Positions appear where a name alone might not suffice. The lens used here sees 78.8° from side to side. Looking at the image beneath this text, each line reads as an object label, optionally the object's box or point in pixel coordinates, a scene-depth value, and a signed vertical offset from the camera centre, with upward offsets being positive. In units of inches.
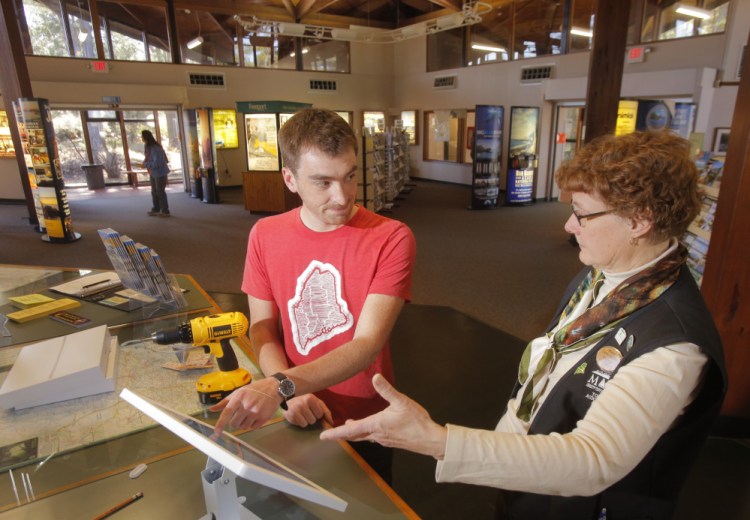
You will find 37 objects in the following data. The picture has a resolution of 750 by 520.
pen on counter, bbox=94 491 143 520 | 40.6 -32.3
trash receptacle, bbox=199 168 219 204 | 421.1 -43.2
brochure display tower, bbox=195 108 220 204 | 407.8 -15.1
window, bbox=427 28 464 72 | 491.8 +90.4
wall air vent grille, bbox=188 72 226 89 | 477.4 +58.8
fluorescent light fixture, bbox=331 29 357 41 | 355.3 +76.7
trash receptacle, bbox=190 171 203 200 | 435.2 -44.9
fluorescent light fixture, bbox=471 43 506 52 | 450.8 +84.2
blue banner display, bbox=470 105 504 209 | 376.8 -16.3
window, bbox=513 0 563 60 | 396.2 +90.1
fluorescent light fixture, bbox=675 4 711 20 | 299.3 +76.2
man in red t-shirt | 52.5 -17.9
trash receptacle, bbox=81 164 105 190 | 490.0 -37.6
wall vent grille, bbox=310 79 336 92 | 543.2 +58.7
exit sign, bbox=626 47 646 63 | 331.9 +53.6
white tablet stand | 27.9 -22.3
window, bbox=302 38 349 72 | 541.3 +93.7
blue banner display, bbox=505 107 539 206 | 384.5 -19.2
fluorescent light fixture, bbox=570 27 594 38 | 382.0 +81.1
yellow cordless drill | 54.7 -23.8
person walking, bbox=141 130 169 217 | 354.6 -20.4
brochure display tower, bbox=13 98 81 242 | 263.1 -15.1
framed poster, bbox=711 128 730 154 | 290.5 -5.8
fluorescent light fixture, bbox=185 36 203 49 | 477.6 +97.3
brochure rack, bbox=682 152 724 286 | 122.0 -25.1
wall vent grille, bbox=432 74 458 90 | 493.7 +54.7
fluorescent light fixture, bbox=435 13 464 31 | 333.4 +81.1
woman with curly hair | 34.4 -19.8
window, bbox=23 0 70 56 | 403.2 +97.3
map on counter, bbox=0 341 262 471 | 50.4 -32.1
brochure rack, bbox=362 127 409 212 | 337.4 -26.2
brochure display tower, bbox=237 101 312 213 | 372.5 -18.6
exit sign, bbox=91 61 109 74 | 424.8 +65.7
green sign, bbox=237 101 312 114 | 382.0 +24.0
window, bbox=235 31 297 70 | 506.0 +93.8
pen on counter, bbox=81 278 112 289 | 100.5 -31.1
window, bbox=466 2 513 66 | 433.7 +92.2
